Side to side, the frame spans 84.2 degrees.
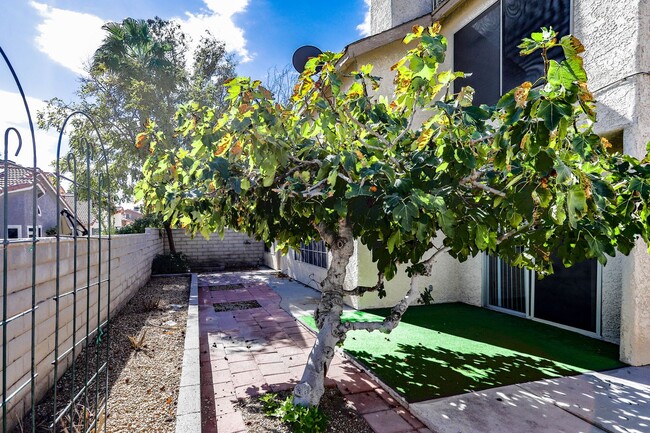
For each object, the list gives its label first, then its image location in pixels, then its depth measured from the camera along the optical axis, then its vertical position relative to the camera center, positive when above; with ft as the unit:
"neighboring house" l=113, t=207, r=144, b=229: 185.11 +1.99
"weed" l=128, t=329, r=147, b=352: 18.07 -6.36
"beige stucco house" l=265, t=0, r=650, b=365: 16.46 +6.02
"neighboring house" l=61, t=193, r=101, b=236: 22.04 +0.46
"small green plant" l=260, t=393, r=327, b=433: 10.78 -6.20
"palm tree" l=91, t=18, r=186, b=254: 52.60 +22.58
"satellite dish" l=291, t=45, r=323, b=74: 32.63 +15.03
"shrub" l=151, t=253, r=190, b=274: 47.91 -6.33
